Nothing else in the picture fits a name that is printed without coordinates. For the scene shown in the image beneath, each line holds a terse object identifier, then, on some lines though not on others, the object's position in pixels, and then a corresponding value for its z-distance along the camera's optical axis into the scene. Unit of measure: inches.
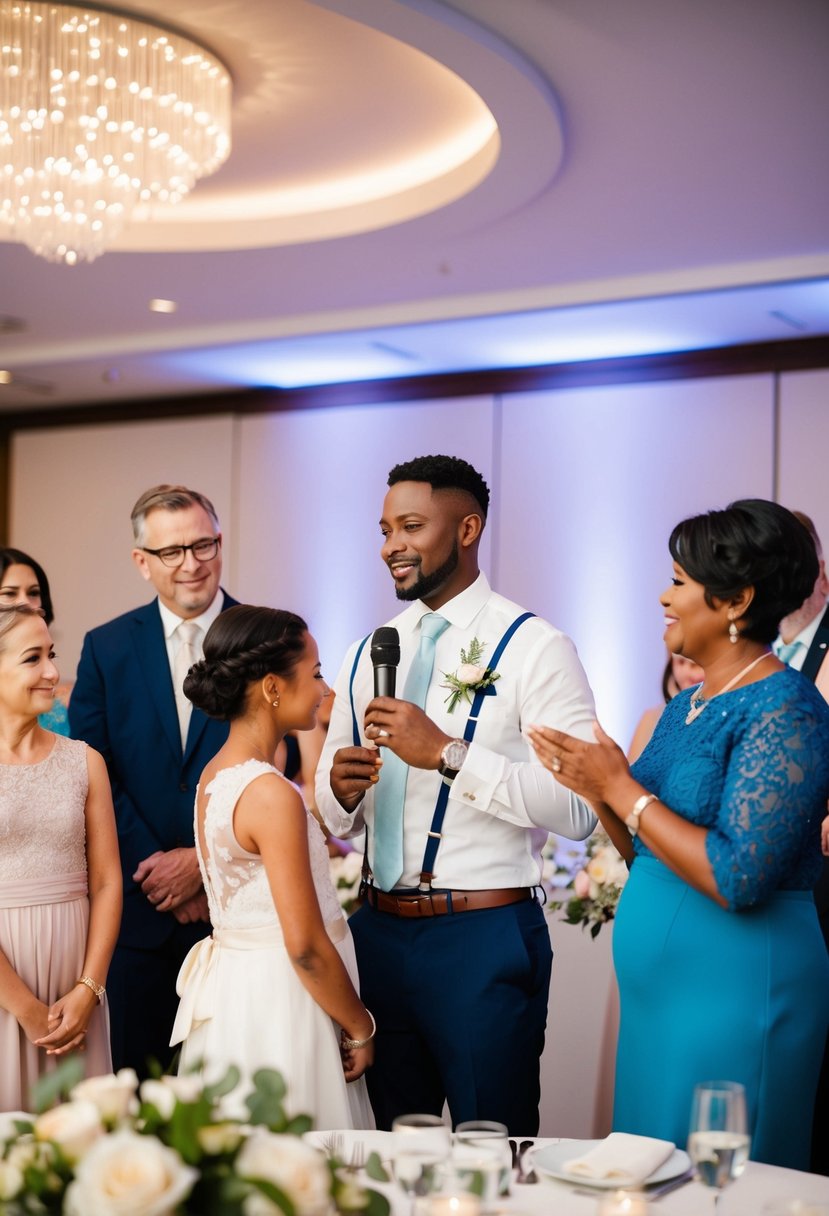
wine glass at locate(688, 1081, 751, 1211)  63.4
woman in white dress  104.7
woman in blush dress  118.7
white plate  72.7
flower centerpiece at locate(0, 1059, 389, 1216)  48.5
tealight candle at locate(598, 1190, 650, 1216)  59.4
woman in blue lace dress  91.7
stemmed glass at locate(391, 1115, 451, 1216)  59.5
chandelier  166.2
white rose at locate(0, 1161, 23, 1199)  51.3
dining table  70.9
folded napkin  73.4
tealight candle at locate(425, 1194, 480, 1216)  55.9
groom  112.3
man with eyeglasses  141.3
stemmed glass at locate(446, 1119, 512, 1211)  58.5
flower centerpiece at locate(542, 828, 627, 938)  155.2
